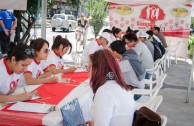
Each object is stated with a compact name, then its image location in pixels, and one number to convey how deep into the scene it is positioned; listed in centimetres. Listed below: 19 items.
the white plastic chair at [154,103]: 238
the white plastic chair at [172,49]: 902
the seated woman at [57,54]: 345
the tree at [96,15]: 1420
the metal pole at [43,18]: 499
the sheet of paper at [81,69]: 364
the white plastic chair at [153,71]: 430
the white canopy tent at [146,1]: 824
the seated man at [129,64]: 341
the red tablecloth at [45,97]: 183
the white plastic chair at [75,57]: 499
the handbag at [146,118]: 156
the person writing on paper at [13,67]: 214
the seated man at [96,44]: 467
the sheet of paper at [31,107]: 193
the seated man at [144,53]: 476
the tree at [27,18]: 731
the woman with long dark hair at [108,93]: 156
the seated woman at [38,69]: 277
